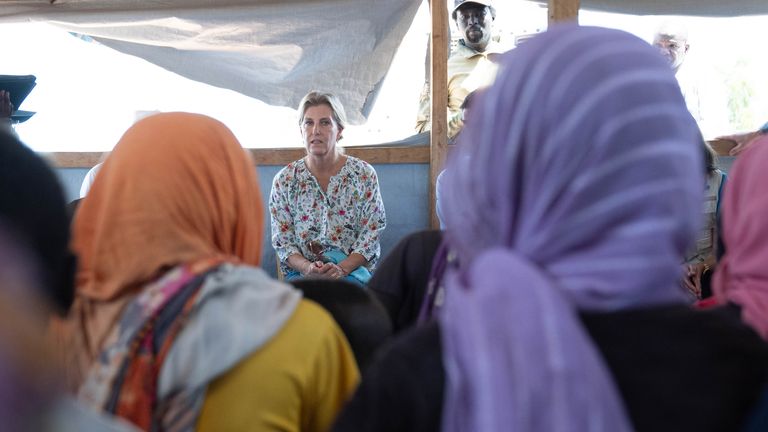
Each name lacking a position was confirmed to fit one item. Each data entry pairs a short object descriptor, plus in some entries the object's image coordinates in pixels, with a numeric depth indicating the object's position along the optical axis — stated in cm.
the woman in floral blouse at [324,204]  373
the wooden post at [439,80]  401
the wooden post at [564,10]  343
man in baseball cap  425
